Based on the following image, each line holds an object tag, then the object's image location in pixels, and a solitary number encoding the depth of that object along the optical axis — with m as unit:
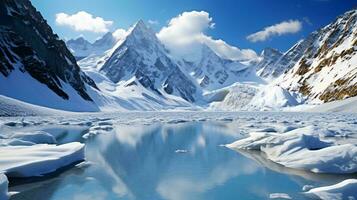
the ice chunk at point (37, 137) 26.29
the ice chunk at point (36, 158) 16.74
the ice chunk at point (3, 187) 12.96
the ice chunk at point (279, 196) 14.58
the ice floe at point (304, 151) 18.61
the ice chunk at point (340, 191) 13.71
